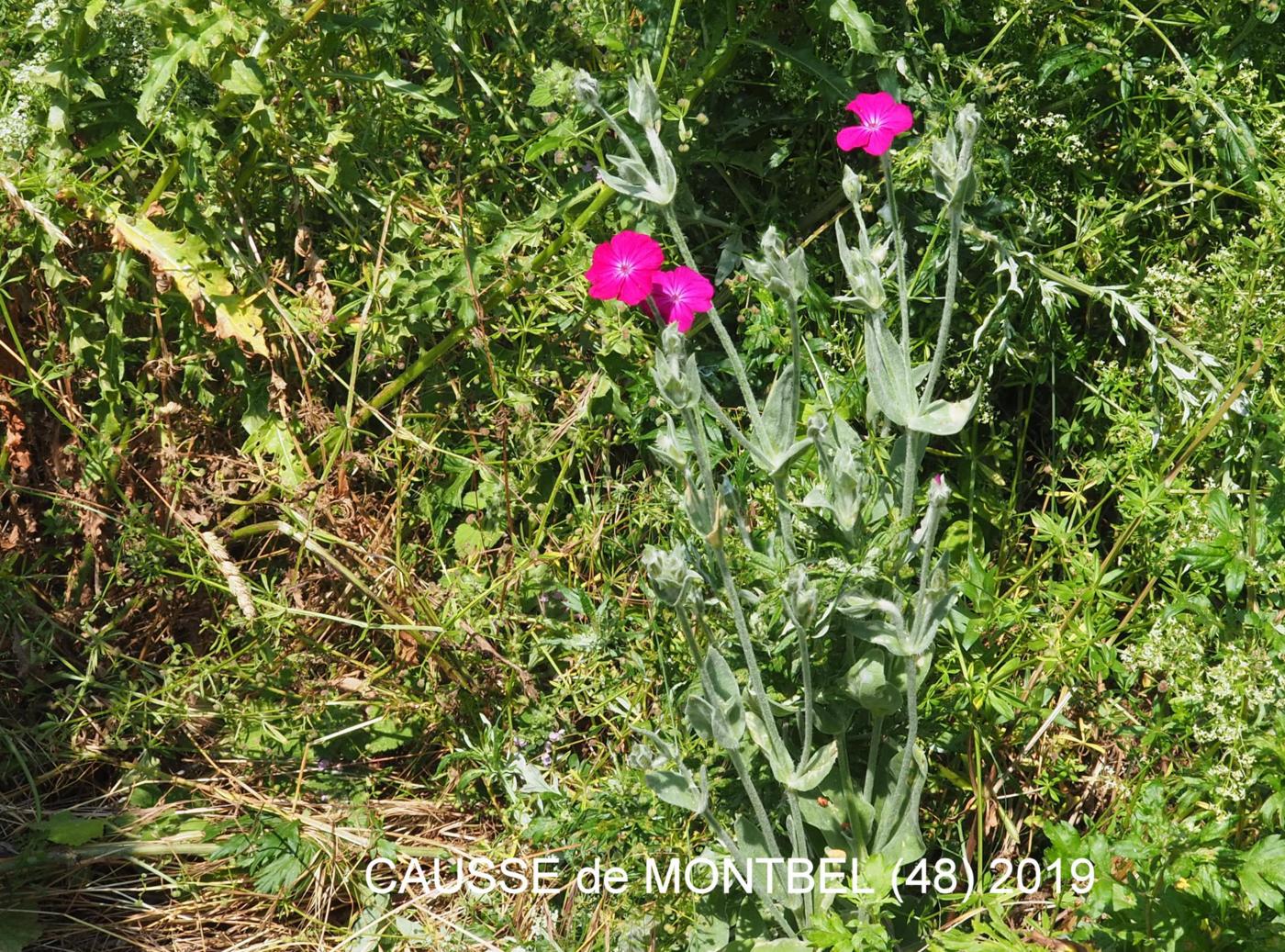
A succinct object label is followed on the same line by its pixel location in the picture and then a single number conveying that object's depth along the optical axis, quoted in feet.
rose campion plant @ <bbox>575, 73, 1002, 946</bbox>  5.48
